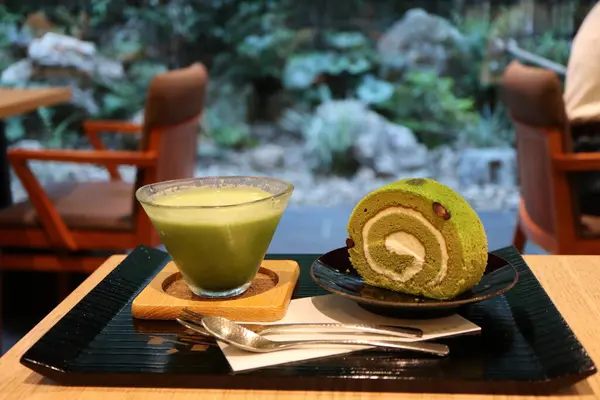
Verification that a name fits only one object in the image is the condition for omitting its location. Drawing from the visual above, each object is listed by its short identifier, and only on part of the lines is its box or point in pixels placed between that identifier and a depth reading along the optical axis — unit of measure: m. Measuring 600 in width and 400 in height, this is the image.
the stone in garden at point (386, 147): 4.29
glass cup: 0.89
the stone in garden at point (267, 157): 4.39
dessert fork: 0.81
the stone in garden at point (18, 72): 4.27
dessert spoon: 0.77
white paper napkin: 0.77
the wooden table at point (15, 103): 2.44
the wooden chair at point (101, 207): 2.28
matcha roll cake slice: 0.86
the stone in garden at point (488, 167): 4.25
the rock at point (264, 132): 4.34
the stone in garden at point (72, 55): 4.25
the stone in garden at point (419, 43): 4.12
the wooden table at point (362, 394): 0.72
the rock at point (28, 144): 4.36
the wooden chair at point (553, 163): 2.19
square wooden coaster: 0.88
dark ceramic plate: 0.84
